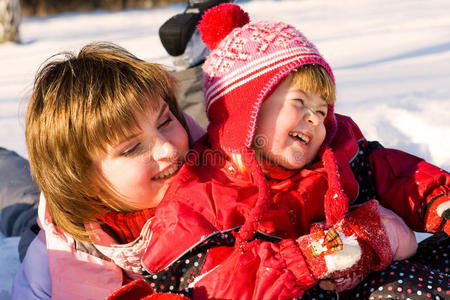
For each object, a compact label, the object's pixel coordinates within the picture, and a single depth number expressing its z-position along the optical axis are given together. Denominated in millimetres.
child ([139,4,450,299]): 1344
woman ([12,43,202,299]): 1406
